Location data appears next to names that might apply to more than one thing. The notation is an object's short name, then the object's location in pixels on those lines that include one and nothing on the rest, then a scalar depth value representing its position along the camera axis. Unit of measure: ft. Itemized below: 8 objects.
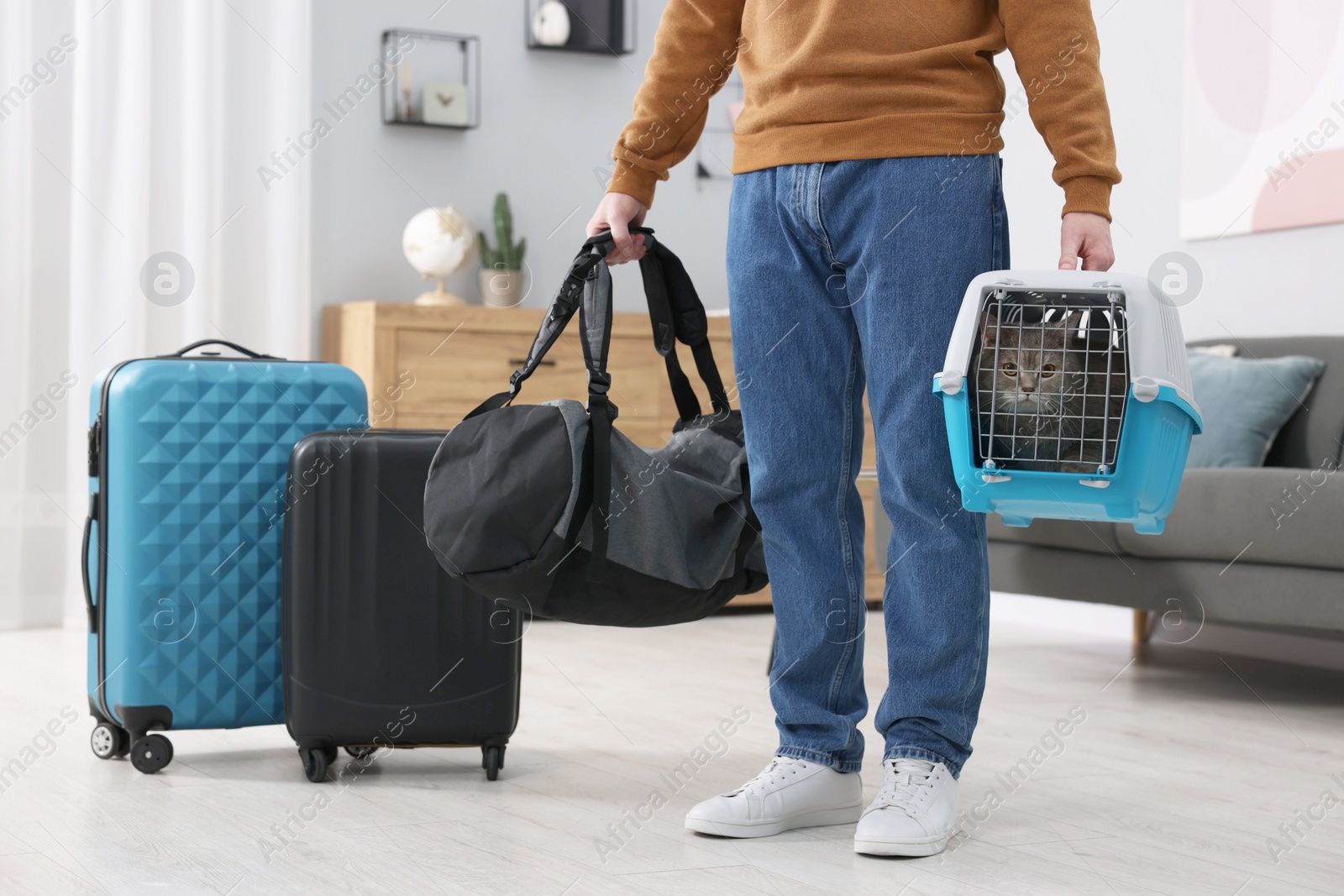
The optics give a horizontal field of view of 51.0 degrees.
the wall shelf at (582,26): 13.38
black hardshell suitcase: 5.83
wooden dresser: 11.40
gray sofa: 8.06
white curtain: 11.34
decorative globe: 12.34
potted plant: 12.81
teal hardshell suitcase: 6.02
